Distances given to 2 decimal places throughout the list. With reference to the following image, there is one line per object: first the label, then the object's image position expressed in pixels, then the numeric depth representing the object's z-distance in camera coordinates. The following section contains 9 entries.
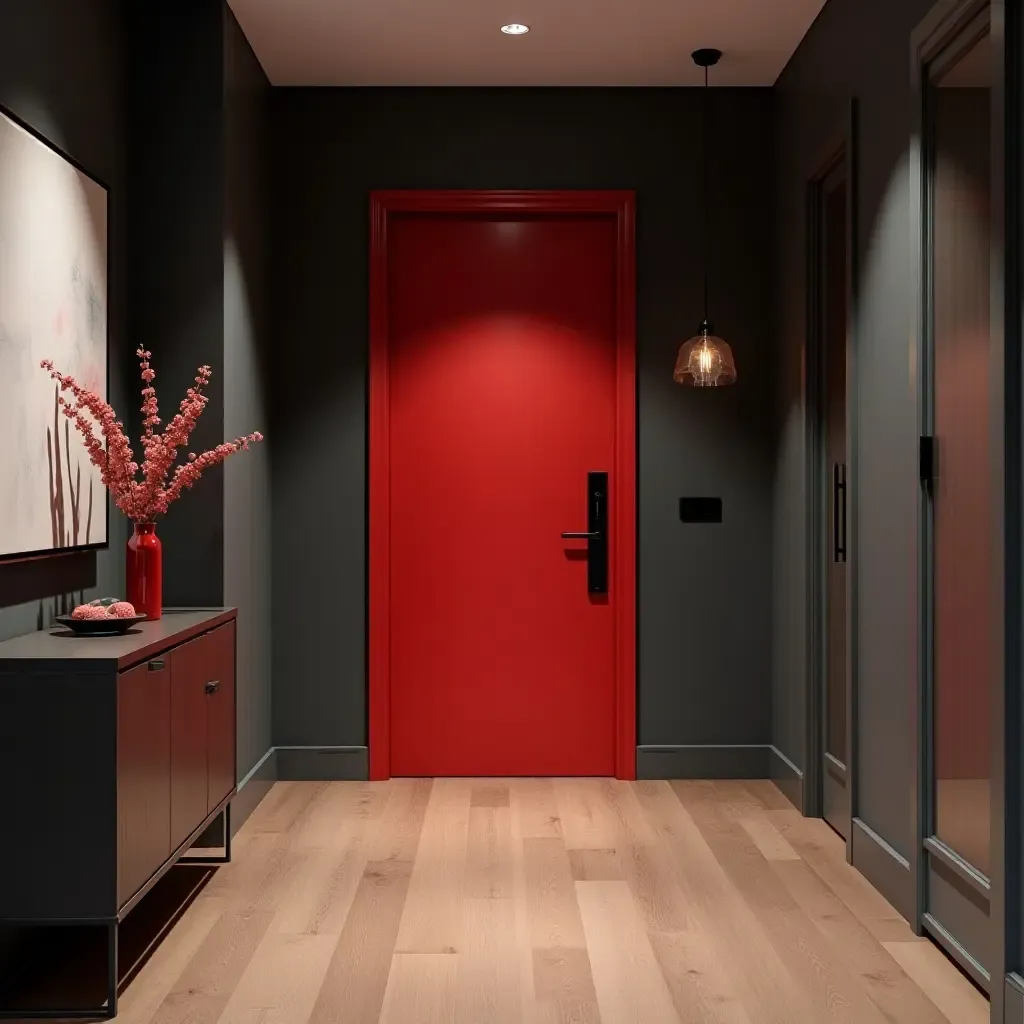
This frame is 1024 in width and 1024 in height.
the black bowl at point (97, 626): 2.82
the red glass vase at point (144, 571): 3.24
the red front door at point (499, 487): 4.69
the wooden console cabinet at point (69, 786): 2.46
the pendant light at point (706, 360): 4.19
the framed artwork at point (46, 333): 2.76
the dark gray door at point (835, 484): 3.88
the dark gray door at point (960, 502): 2.62
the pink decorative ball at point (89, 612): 2.84
